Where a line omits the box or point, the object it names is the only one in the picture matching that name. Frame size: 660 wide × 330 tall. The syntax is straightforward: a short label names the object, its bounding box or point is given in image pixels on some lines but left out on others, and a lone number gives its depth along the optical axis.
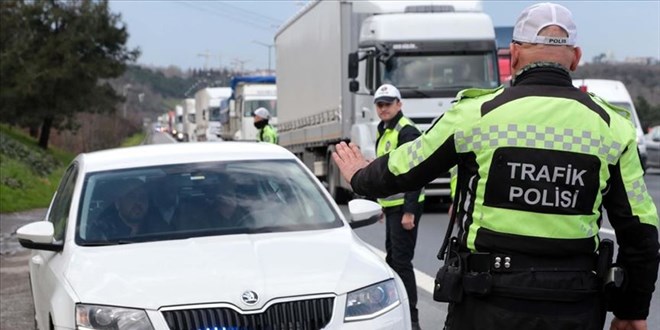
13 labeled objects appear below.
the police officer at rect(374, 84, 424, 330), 7.24
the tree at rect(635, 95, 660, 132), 48.68
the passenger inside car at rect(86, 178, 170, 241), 5.98
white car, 4.93
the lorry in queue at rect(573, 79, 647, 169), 24.69
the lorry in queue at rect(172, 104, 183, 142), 91.28
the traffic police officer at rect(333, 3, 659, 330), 3.21
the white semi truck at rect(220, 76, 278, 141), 38.66
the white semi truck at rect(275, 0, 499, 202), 16.48
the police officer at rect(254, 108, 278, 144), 15.11
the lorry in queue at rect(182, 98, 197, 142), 72.75
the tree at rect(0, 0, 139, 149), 36.59
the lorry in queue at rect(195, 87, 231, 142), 57.00
